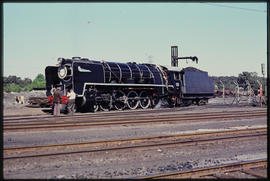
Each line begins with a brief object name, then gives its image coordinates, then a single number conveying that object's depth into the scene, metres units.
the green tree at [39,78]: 103.03
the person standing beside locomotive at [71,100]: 16.86
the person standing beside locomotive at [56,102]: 15.52
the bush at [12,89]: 50.34
